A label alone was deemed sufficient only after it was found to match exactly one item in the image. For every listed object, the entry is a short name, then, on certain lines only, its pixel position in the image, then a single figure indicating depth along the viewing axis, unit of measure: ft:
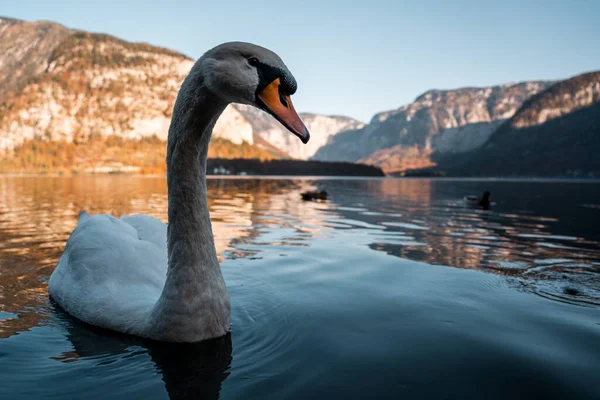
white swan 9.65
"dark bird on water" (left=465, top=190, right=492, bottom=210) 77.06
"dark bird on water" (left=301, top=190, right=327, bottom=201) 83.25
